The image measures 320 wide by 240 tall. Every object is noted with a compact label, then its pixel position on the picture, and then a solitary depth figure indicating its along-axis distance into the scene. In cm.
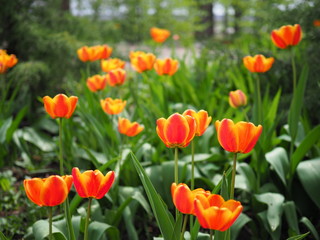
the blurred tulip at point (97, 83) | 227
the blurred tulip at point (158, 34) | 374
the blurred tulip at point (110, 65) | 248
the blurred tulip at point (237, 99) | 199
